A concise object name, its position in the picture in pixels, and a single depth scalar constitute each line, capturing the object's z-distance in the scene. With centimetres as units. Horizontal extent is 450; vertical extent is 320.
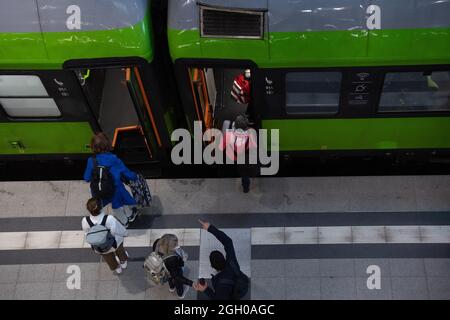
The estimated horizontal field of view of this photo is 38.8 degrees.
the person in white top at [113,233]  741
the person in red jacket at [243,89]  899
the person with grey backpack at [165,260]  748
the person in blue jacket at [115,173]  791
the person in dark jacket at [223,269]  702
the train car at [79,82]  787
